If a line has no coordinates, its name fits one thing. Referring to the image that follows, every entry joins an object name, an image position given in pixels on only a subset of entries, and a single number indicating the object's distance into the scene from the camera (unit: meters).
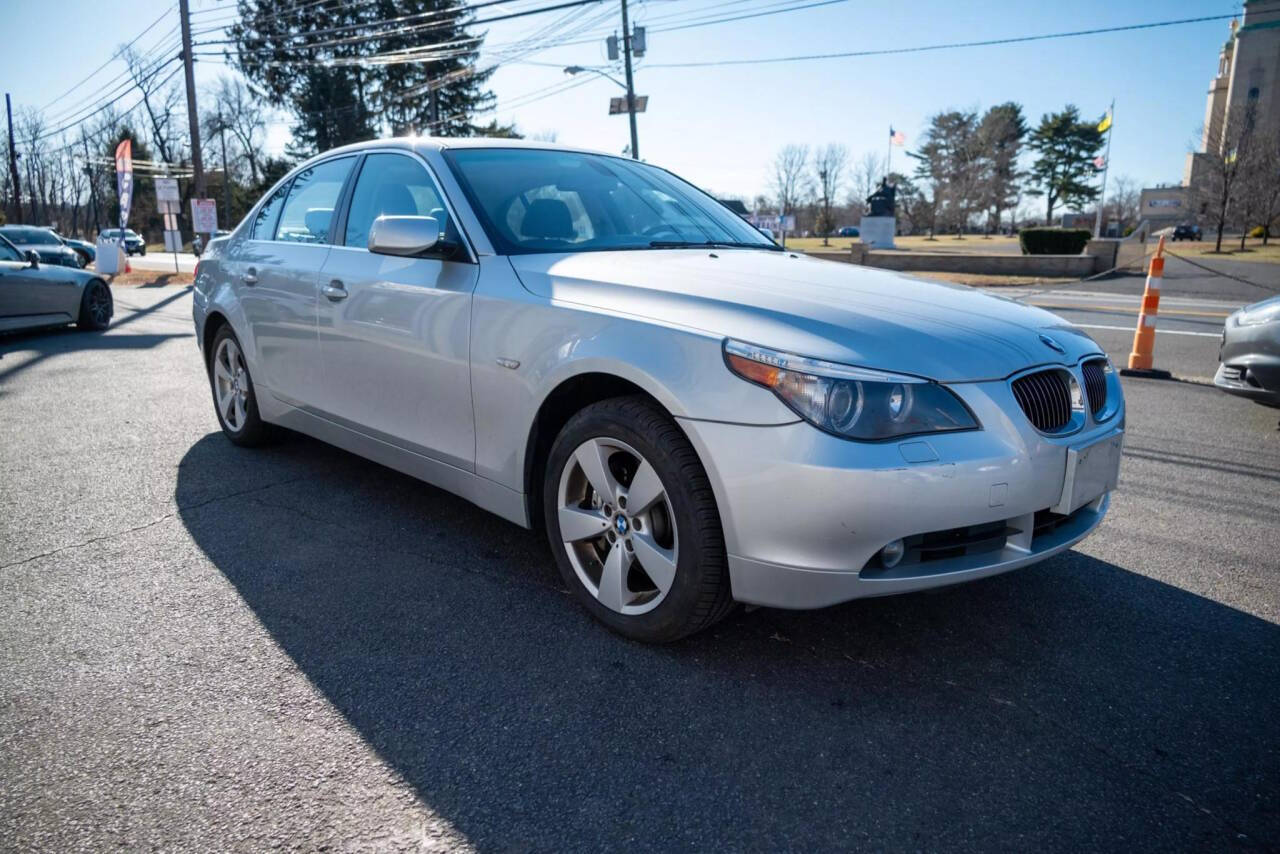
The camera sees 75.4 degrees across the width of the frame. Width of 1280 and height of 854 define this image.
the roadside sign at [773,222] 22.98
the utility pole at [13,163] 46.22
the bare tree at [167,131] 64.81
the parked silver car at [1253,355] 5.20
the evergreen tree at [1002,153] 78.50
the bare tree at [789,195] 80.75
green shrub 27.58
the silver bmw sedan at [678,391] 2.22
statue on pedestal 35.03
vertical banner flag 21.75
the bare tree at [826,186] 79.37
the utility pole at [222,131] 67.12
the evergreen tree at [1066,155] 79.88
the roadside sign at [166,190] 22.73
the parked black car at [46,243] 22.36
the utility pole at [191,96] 25.26
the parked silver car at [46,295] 9.97
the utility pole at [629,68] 24.45
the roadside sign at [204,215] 24.03
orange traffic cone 7.57
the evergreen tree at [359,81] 42.12
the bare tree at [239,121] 66.31
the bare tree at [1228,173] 39.16
